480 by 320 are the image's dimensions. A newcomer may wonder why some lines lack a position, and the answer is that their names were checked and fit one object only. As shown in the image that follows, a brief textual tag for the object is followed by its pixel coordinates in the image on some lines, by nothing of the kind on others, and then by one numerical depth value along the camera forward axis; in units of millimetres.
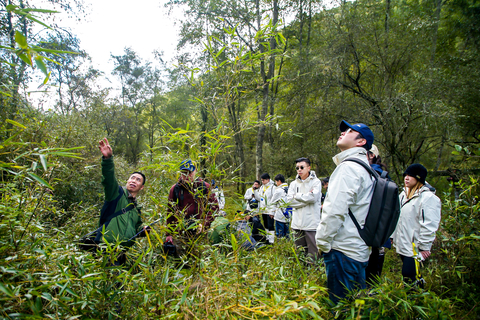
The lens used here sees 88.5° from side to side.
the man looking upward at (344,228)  2215
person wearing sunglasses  4562
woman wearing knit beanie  3254
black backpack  2252
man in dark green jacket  2699
